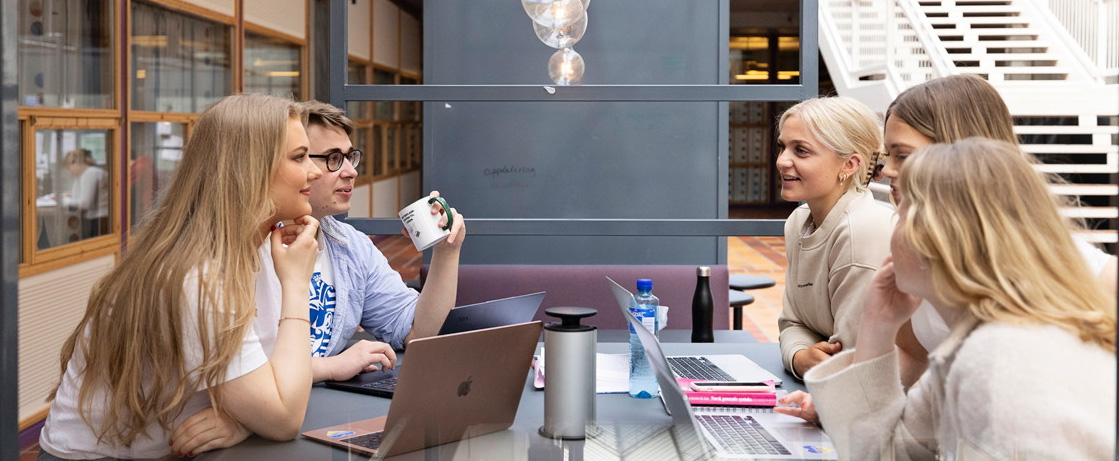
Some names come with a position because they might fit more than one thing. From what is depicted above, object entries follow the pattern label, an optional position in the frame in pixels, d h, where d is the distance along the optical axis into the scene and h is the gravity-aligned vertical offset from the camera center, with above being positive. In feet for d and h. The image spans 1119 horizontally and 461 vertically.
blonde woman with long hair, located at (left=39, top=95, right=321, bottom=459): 4.58 -0.59
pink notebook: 5.36 -1.11
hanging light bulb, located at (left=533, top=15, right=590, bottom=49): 10.08 +1.76
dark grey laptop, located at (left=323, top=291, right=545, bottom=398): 5.91 -0.75
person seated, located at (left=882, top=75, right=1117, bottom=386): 5.05 +0.47
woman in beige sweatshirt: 6.28 -0.11
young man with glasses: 7.02 -0.59
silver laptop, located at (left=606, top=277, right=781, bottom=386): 5.99 -1.11
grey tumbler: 4.55 -0.81
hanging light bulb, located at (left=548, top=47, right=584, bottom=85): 10.87 +1.52
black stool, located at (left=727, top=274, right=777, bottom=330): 13.21 -1.27
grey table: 3.78 -1.16
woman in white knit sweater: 2.98 -0.38
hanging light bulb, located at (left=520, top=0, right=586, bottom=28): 9.65 +1.91
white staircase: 24.25 +4.26
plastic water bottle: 5.64 -1.02
